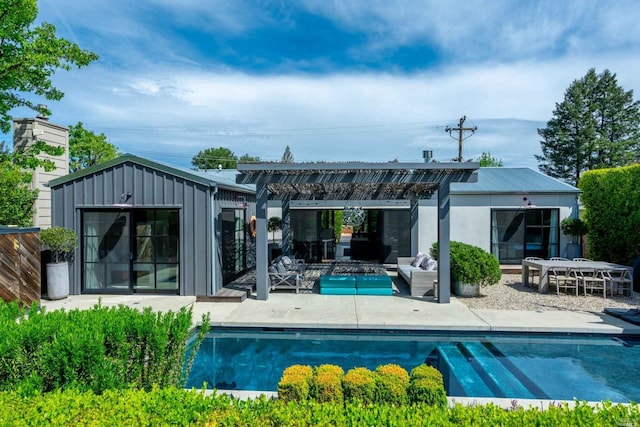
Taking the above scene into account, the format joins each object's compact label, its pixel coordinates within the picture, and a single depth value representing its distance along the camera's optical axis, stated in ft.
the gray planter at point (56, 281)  31.56
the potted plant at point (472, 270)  32.50
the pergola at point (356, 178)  29.37
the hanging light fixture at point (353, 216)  47.09
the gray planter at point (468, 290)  33.47
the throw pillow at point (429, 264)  34.81
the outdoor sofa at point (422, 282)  33.31
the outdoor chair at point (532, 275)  38.44
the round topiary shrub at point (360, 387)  12.48
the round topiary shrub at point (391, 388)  12.53
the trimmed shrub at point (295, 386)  12.66
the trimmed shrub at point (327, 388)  12.66
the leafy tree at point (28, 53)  30.48
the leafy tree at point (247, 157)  206.08
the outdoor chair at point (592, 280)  33.09
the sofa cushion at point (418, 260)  38.65
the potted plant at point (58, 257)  30.78
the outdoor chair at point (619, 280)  33.04
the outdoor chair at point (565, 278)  33.57
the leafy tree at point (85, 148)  89.15
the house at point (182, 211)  30.78
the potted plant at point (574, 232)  46.04
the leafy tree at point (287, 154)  192.50
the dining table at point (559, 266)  33.76
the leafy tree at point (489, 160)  164.66
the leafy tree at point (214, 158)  204.74
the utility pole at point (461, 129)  90.43
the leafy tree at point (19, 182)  31.55
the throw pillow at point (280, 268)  35.69
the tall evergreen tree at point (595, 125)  113.50
